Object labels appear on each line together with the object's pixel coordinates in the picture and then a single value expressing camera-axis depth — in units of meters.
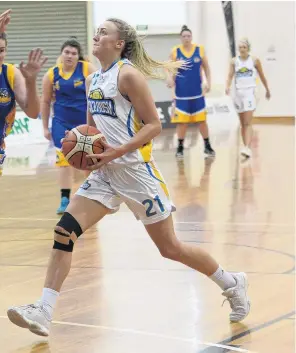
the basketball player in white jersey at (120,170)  7.31
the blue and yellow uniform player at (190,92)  21.49
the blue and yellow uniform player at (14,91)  8.08
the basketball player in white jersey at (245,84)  21.04
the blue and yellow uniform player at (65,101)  13.76
